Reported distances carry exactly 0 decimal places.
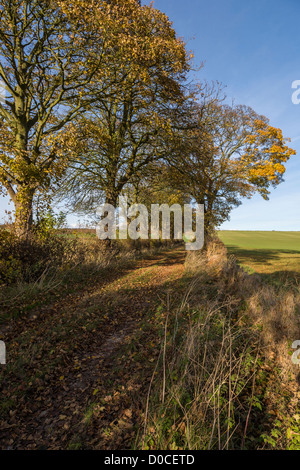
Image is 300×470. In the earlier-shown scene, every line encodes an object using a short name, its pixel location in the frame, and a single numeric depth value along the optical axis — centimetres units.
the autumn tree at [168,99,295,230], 1842
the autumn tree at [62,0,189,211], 1020
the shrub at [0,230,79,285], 767
